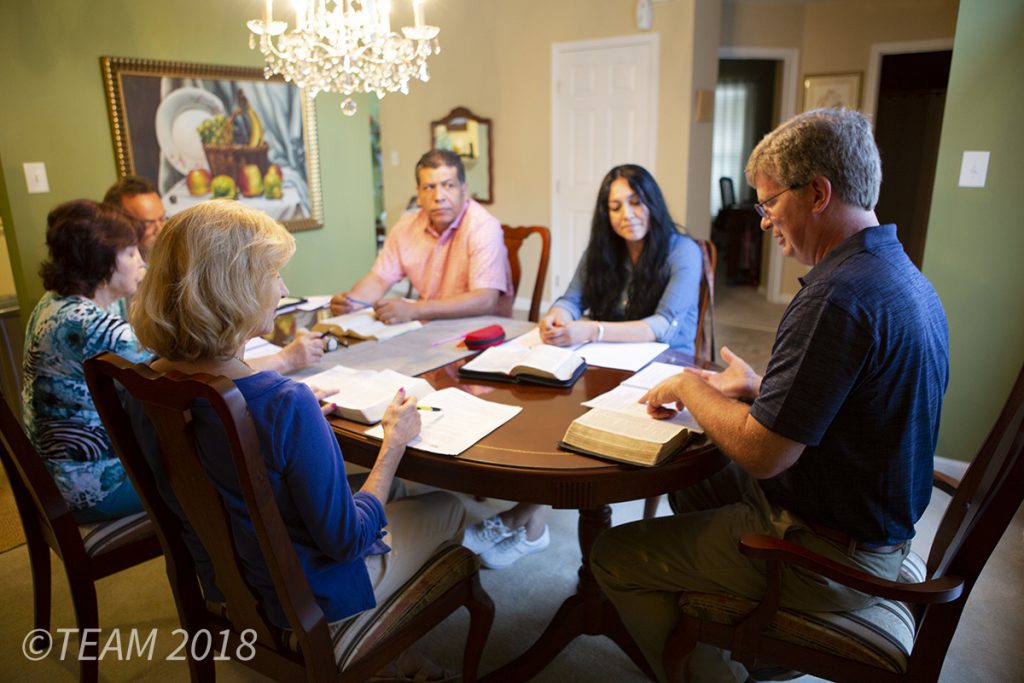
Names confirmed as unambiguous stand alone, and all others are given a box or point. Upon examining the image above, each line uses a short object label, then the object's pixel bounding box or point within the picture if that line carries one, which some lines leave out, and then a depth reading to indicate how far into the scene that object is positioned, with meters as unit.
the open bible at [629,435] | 1.30
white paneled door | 4.79
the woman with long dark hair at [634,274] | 2.13
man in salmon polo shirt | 2.52
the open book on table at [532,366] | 1.71
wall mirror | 5.54
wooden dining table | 1.28
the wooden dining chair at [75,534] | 1.48
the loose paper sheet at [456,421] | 1.38
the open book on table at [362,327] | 2.22
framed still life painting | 3.23
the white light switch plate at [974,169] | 2.37
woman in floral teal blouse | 1.60
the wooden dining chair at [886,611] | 1.10
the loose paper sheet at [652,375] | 1.70
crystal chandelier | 2.27
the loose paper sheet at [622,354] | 1.87
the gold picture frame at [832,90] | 5.28
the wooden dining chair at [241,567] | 0.97
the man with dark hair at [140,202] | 2.40
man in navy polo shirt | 1.13
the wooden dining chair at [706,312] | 2.29
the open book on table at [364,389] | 1.49
